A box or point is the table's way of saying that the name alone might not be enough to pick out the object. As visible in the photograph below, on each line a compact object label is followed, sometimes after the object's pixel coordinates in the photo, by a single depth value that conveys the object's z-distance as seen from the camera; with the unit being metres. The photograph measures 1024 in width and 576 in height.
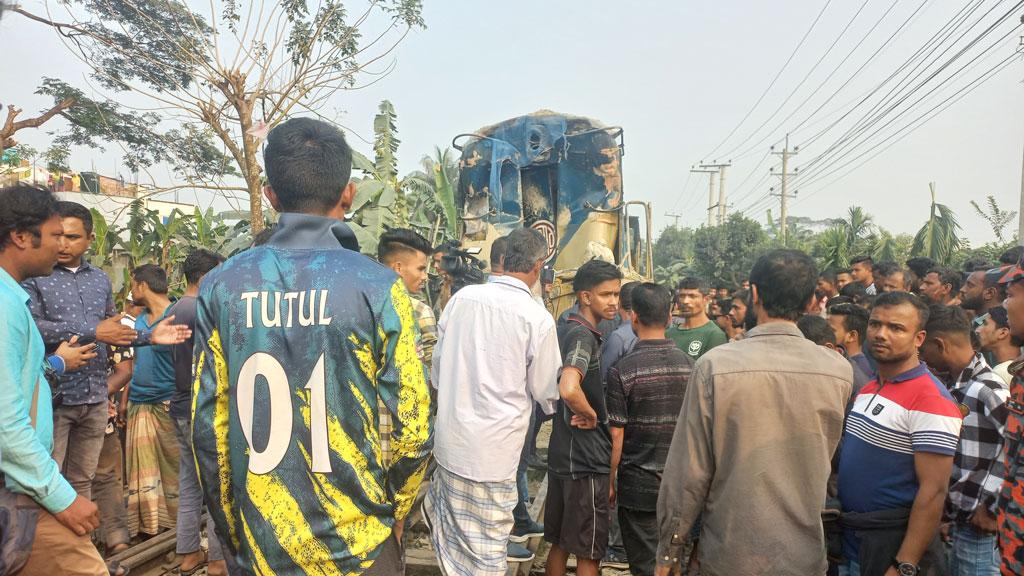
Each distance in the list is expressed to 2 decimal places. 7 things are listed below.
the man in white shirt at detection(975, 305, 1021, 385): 3.34
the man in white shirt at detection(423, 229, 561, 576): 2.96
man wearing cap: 1.97
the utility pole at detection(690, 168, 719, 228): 47.72
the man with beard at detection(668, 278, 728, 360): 5.04
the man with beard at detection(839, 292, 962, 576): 2.30
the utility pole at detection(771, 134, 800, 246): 30.00
